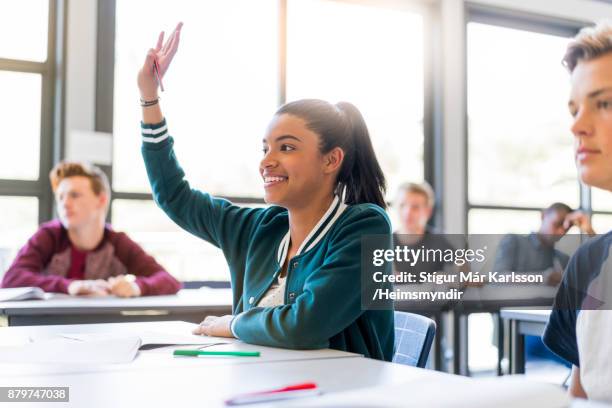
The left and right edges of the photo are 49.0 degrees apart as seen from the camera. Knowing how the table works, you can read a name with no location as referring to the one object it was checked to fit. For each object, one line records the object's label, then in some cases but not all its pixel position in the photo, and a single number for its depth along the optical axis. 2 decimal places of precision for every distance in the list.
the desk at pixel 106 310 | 2.44
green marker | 1.28
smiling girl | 1.46
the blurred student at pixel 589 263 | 0.87
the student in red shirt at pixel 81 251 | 3.08
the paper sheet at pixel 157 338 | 1.40
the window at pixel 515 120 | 5.54
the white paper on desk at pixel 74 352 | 1.21
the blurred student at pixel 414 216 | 4.54
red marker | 0.84
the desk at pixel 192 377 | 0.93
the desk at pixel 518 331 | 2.70
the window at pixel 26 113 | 4.03
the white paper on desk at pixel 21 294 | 2.61
